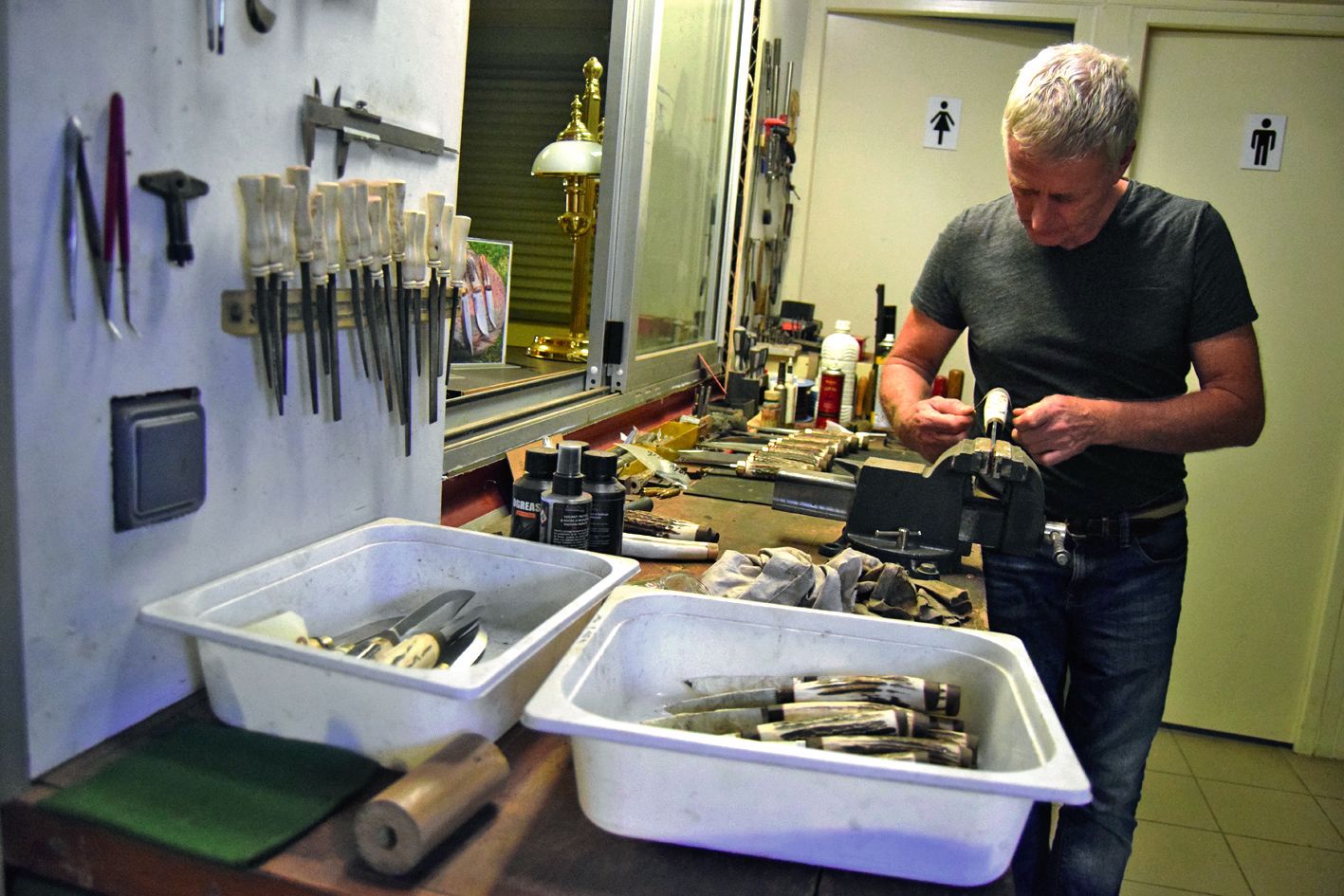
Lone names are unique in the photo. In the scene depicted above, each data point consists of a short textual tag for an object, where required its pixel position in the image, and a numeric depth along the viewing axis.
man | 1.64
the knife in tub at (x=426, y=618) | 1.04
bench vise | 1.50
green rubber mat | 0.76
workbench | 0.74
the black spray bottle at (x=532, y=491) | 1.34
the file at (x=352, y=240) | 1.06
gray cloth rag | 1.30
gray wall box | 0.85
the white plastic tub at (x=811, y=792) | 0.75
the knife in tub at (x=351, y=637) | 1.00
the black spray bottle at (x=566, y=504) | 1.29
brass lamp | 2.44
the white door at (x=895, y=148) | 4.00
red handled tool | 0.79
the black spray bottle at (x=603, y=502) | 1.39
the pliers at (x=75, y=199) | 0.77
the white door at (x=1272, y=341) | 3.70
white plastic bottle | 3.21
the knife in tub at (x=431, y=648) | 0.98
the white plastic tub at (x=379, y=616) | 0.84
